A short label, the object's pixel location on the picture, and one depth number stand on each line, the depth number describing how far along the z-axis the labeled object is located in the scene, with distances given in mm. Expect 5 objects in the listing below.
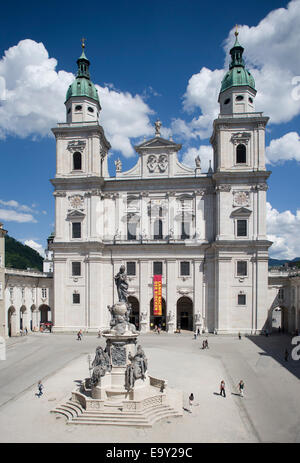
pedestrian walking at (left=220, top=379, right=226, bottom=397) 22188
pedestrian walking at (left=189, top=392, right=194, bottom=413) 19788
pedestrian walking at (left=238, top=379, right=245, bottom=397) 22344
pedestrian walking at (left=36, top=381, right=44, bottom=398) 22188
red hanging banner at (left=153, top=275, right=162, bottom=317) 47756
